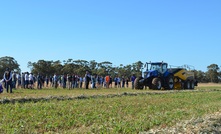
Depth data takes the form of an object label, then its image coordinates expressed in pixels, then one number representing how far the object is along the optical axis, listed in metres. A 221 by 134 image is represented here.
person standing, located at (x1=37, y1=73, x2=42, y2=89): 29.61
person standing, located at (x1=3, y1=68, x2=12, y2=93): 20.95
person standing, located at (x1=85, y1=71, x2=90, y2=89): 29.48
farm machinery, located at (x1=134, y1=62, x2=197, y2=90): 28.12
